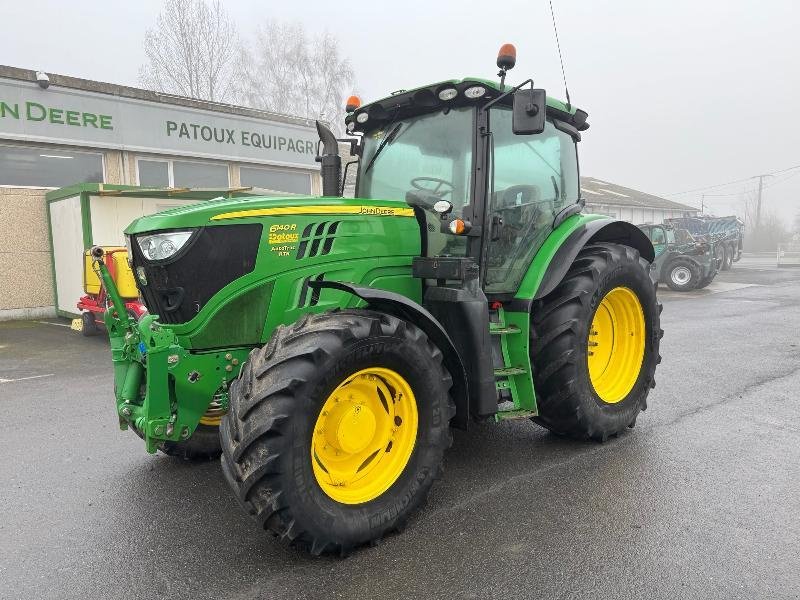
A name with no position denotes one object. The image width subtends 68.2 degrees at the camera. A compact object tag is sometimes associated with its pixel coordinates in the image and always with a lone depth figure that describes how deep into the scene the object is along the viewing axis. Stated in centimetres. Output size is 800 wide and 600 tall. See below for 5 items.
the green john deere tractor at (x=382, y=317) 260
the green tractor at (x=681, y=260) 1719
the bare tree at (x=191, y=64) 2534
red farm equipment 806
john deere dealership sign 1110
